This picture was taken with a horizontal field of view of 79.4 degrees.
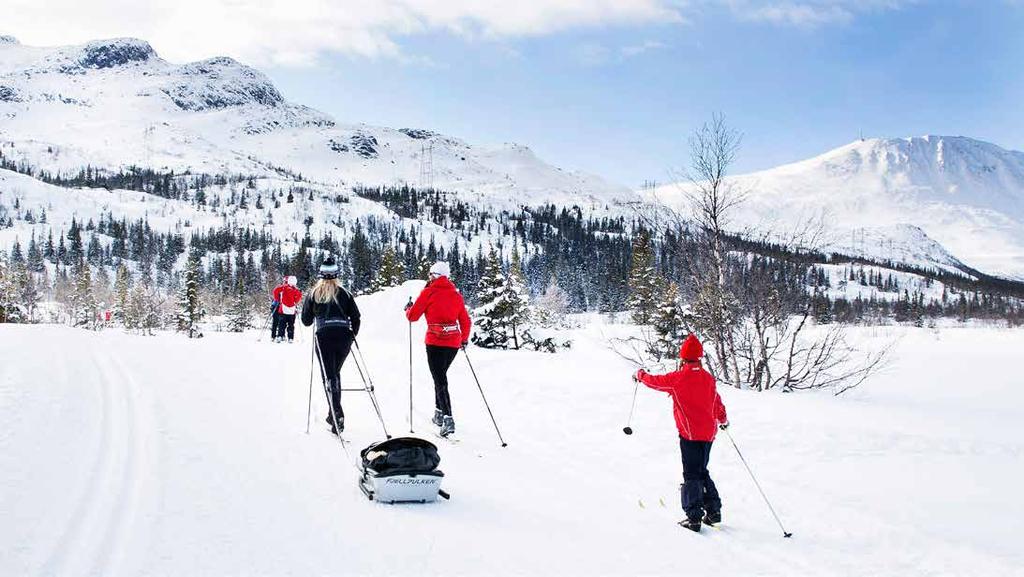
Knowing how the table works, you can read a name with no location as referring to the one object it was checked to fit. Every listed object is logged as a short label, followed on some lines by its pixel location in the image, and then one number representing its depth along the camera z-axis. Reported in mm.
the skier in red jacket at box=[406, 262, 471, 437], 7824
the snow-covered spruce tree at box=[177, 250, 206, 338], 52812
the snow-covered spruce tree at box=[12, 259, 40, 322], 65725
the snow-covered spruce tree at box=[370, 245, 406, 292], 50750
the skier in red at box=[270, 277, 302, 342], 17906
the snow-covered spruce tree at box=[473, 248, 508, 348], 28328
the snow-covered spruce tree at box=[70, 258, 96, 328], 73712
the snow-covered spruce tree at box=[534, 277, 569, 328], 52781
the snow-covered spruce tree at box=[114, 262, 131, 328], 76744
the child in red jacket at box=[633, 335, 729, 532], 5836
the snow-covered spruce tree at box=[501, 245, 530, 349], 28406
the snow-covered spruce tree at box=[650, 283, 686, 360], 22641
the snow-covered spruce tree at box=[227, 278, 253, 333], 67375
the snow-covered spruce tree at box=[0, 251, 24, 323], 44759
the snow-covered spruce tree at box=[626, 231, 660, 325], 43347
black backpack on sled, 5102
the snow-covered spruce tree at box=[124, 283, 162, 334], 71750
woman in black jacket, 7461
